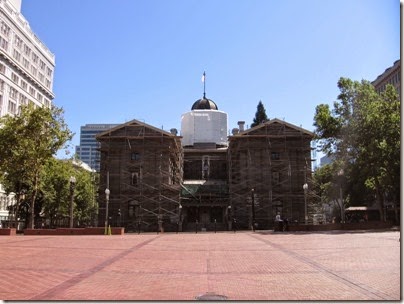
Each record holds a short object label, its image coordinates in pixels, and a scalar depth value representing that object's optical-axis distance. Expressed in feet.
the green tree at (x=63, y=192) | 162.30
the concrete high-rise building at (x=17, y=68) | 202.49
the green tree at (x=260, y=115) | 223.92
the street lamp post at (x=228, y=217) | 152.69
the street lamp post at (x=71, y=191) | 106.32
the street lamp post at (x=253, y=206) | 142.00
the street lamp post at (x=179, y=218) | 151.59
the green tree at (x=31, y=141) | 121.49
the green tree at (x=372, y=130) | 110.22
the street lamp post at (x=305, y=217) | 148.79
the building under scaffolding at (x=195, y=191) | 153.48
